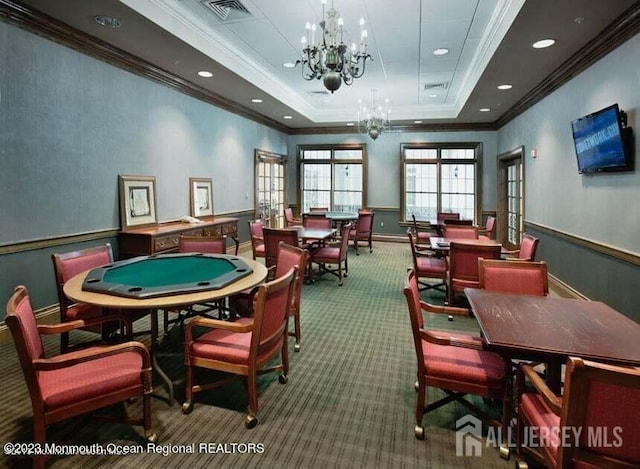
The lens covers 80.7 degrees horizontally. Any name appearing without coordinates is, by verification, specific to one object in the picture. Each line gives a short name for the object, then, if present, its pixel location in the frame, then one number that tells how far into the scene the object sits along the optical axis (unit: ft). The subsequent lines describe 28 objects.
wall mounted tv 11.68
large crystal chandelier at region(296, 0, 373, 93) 11.26
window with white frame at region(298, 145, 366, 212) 35.19
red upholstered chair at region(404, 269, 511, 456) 6.58
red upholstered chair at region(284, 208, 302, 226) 29.32
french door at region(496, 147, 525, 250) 25.16
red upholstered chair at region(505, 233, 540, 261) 12.60
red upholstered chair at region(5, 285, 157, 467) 5.75
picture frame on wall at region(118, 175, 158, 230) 15.69
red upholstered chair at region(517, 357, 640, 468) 4.00
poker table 7.68
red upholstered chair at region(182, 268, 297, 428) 7.30
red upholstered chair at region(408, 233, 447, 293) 15.17
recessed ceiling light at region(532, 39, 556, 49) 13.65
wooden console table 15.21
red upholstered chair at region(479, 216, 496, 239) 21.65
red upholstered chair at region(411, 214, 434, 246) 32.89
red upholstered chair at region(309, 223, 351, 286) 18.52
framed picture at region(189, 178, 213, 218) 20.74
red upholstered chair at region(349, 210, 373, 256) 27.35
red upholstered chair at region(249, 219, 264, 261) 19.16
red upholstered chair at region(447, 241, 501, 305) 13.03
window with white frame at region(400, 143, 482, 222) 32.71
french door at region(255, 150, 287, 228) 29.37
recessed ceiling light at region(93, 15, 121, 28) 12.17
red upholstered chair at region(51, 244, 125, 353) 9.48
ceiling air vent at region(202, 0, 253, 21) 13.19
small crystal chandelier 24.71
